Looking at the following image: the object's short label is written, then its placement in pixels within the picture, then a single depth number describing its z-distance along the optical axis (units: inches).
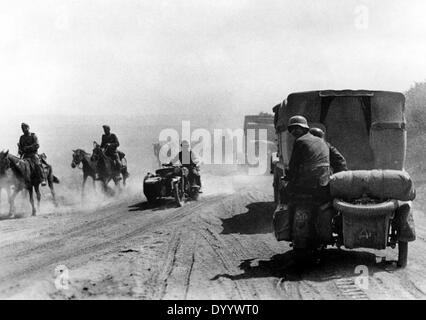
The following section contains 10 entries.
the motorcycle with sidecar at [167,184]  644.5
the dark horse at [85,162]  784.9
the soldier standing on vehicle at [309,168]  305.4
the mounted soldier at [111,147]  840.9
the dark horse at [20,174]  606.9
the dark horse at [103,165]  809.5
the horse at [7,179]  609.4
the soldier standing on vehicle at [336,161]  340.5
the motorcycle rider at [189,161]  689.6
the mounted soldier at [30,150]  657.6
